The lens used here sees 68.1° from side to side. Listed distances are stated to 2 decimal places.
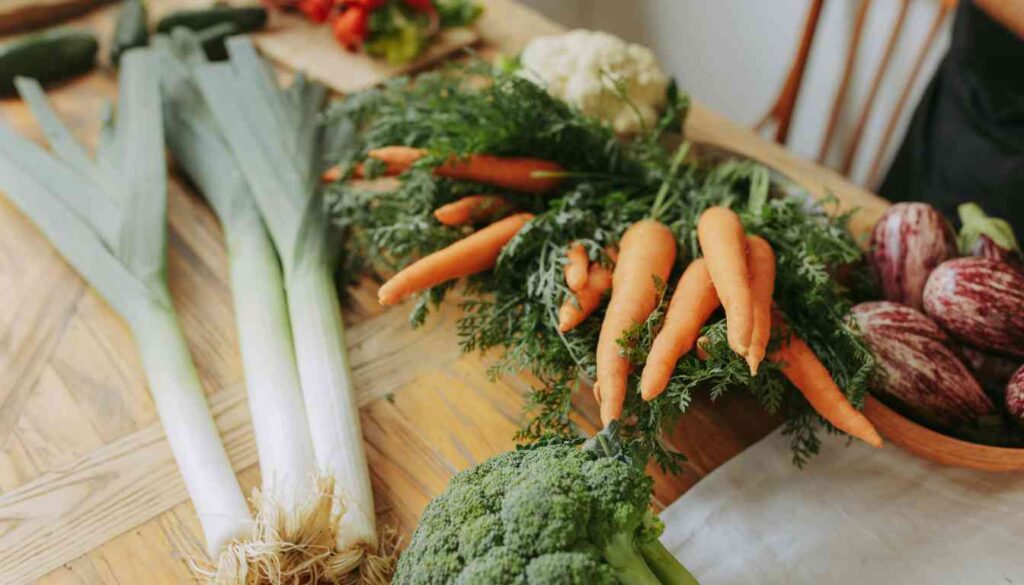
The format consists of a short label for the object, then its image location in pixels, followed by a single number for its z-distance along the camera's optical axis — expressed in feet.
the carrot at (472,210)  3.20
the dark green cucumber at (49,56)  4.75
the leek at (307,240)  2.60
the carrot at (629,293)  2.48
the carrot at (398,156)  3.45
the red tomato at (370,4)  4.93
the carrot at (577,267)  2.79
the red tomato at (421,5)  5.11
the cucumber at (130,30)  4.96
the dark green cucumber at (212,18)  5.19
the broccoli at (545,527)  1.93
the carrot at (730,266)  2.43
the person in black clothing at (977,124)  4.25
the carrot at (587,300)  2.71
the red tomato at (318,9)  5.24
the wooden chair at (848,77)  5.13
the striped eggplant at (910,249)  2.97
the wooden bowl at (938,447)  2.53
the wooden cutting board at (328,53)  4.84
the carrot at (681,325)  2.41
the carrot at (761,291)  2.40
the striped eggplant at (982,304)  2.64
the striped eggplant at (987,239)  3.01
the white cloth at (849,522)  2.48
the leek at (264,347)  2.40
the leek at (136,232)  2.74
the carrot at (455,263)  2.95
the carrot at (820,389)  2.50
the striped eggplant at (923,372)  2.60
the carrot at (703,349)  2.50
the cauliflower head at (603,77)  4.00
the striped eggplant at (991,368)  2.70
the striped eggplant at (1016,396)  2.54
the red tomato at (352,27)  4.96
